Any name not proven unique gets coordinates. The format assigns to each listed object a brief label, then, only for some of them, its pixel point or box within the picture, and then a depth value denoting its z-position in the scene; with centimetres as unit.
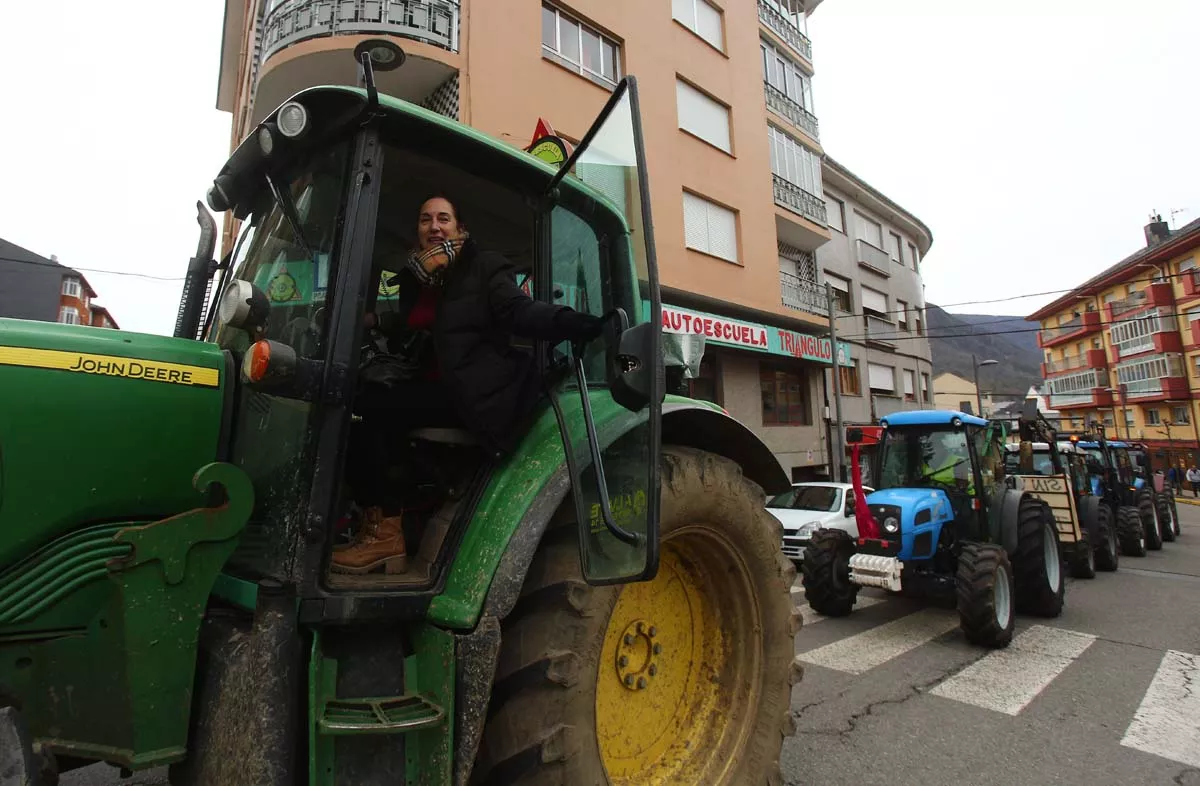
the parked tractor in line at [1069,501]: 818
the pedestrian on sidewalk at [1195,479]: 3166
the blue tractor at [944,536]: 573
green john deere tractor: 170
